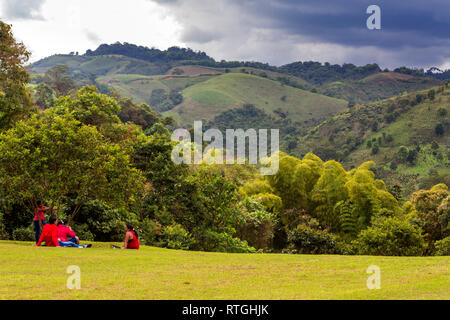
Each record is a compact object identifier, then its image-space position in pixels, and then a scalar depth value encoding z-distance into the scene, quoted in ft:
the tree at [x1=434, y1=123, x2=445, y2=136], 416.26
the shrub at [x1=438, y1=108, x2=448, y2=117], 436.35
